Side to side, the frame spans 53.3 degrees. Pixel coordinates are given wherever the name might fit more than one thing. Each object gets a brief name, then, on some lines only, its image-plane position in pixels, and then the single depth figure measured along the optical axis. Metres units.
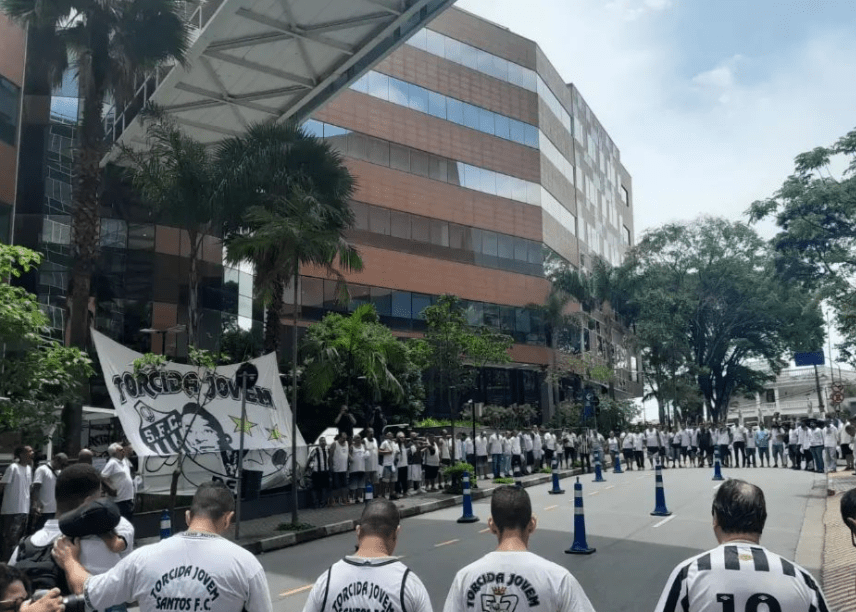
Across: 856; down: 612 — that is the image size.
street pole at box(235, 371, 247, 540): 15.20
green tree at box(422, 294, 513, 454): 35.41
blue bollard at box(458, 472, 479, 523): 17.73
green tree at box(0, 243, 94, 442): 13.55
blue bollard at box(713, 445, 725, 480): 25.68
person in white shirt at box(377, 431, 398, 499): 22.97
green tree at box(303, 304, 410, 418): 26.14
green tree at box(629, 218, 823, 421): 59.69
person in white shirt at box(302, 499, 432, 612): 3.82
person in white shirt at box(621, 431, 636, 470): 34.22
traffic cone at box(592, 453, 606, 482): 27.62
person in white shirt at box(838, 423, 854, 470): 26.97
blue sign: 27.94
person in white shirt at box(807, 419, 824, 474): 27.31
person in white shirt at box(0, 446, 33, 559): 14.02
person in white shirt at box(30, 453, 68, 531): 14.38
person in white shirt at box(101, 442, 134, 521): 14.25
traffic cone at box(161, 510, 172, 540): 12.13
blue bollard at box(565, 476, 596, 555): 13.09
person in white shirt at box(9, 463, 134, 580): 4.34
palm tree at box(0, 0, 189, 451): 18.88
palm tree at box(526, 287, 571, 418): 49.38
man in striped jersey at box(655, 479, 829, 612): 3.37
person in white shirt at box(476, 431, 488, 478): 29.41
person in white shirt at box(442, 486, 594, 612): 3.84
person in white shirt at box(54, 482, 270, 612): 3.94
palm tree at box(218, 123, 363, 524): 19.67
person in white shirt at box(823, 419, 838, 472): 26.73
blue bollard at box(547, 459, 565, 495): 24.05
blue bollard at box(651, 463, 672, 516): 17.34
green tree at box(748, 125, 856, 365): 31.05
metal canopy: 22.05
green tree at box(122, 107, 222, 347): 22.73
